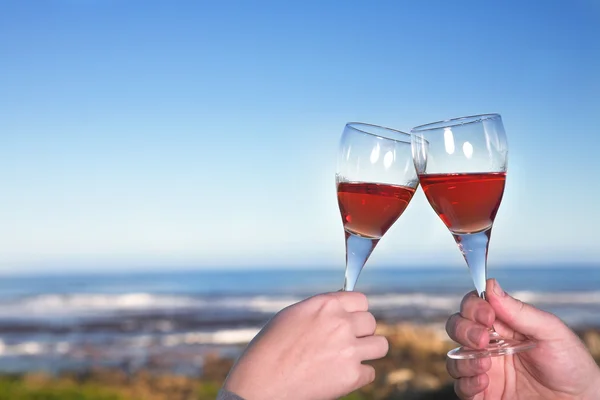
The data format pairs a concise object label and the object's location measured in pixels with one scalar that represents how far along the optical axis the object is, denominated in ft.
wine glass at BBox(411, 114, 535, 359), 2.05
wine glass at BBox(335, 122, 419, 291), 2.09
